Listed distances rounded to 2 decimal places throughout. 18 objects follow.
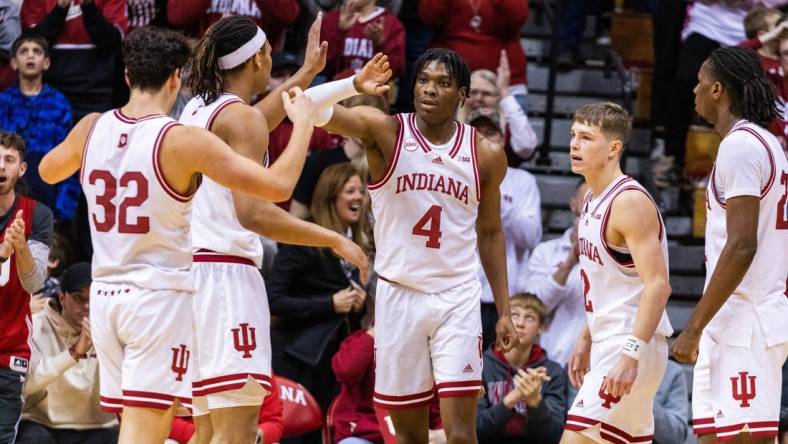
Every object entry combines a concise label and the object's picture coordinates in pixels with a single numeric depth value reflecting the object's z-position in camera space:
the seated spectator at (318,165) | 20.31
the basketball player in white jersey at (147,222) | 11.94
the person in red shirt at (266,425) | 16.36
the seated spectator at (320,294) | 19.00
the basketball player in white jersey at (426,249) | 14.48
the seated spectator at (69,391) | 17.36
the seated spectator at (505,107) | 21.23
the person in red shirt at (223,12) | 21.81
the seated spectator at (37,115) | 20.20
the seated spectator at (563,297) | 20.06
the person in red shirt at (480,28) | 22.95
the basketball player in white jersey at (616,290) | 12.98
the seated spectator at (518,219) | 20.98
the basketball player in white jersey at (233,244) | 12.86
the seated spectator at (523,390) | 17.58
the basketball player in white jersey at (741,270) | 13.12
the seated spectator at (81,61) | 21.27
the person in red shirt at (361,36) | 22.44
